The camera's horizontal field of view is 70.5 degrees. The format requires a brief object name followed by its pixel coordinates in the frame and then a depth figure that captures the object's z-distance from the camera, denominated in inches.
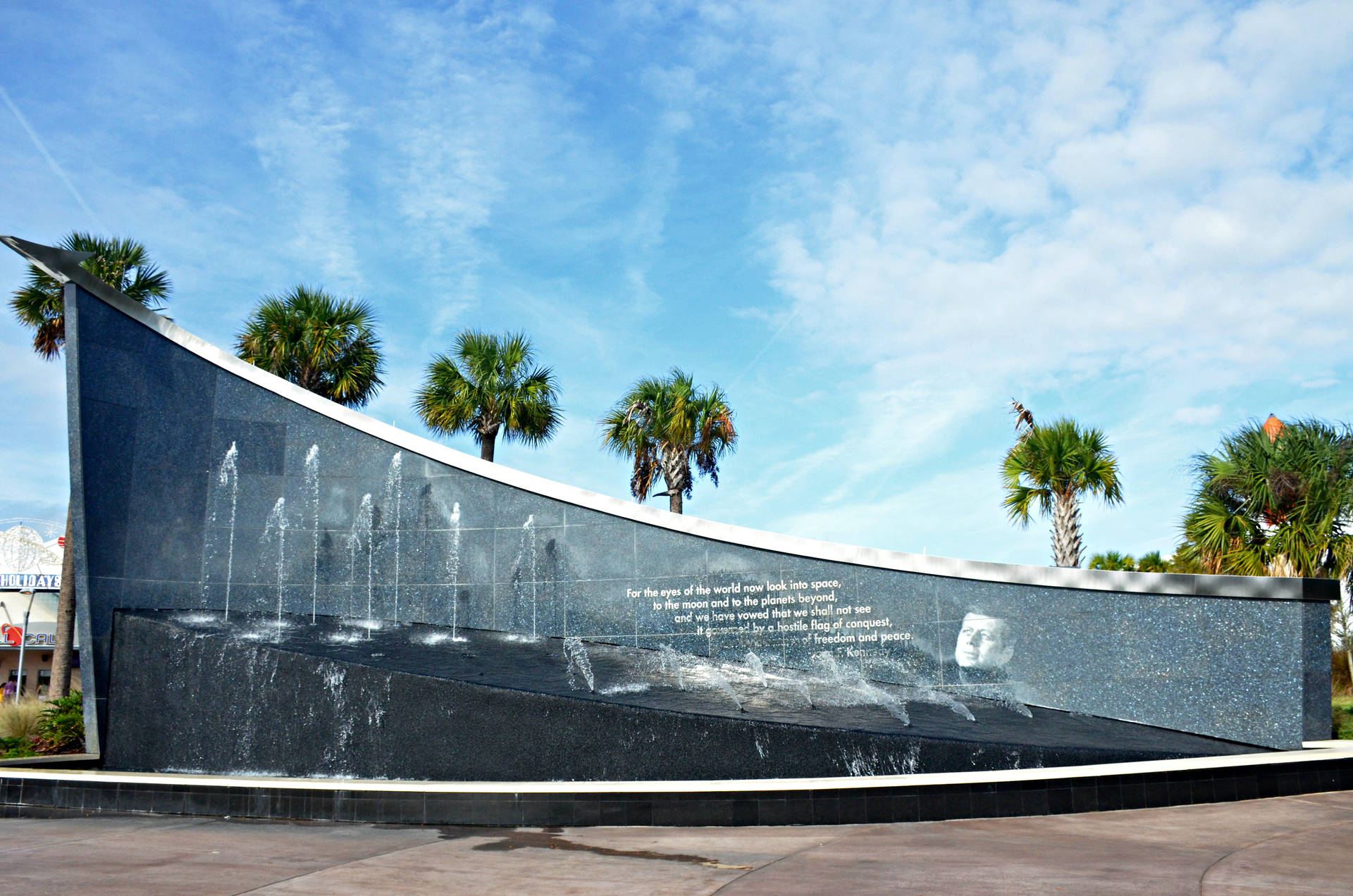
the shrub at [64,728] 551.8
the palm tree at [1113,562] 1727.4
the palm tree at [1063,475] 887.7
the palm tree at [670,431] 999.0
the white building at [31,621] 1513.3
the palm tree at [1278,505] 624.4
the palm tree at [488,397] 917.2
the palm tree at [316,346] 854.5
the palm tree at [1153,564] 1670.0
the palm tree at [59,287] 813.2
